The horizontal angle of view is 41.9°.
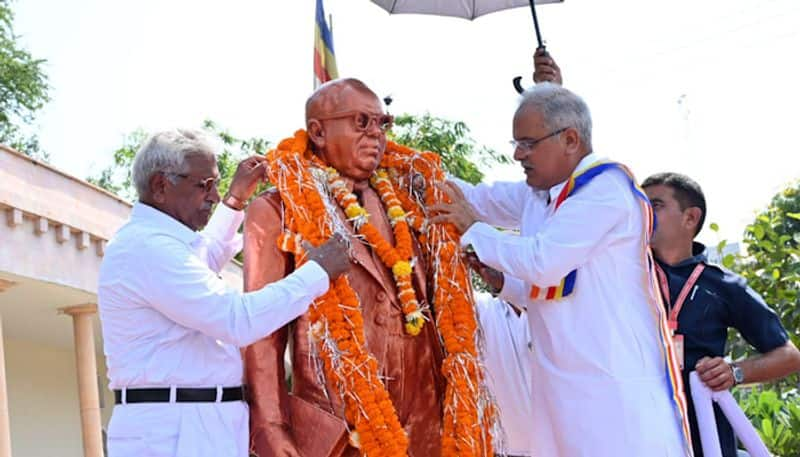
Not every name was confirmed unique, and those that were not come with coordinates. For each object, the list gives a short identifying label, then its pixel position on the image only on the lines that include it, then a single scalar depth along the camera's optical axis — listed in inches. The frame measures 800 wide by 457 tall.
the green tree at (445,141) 795.7
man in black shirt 180.1
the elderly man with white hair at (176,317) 144.7
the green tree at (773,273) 350.0
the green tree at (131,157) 911.0
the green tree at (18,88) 1173.1
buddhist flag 256.2
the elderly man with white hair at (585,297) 150.0
